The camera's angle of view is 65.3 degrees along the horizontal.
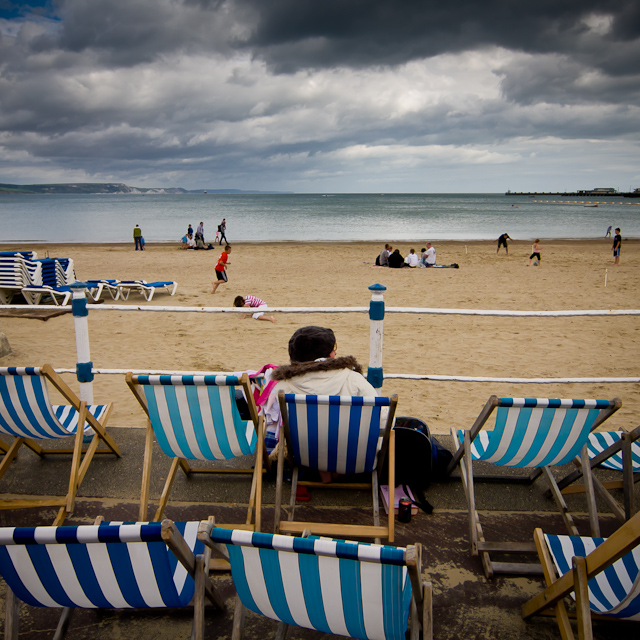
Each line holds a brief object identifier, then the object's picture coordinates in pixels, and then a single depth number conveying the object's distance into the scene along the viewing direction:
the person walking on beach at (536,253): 18.48
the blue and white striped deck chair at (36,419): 2.73
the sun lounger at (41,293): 10.95
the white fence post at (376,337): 3.50
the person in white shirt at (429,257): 17.64
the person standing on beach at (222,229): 27.40
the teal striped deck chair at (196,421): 2.56
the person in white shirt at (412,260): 17.66
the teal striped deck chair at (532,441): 2.42
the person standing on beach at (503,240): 22.65
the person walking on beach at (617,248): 18.44
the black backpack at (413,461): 2.96
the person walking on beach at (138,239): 24.47
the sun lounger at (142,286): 11.88
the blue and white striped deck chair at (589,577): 1.57
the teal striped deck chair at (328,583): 1.39
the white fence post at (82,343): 3.59
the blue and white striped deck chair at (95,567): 1.49
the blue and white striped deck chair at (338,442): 2.40
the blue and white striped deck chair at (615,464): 2.57
